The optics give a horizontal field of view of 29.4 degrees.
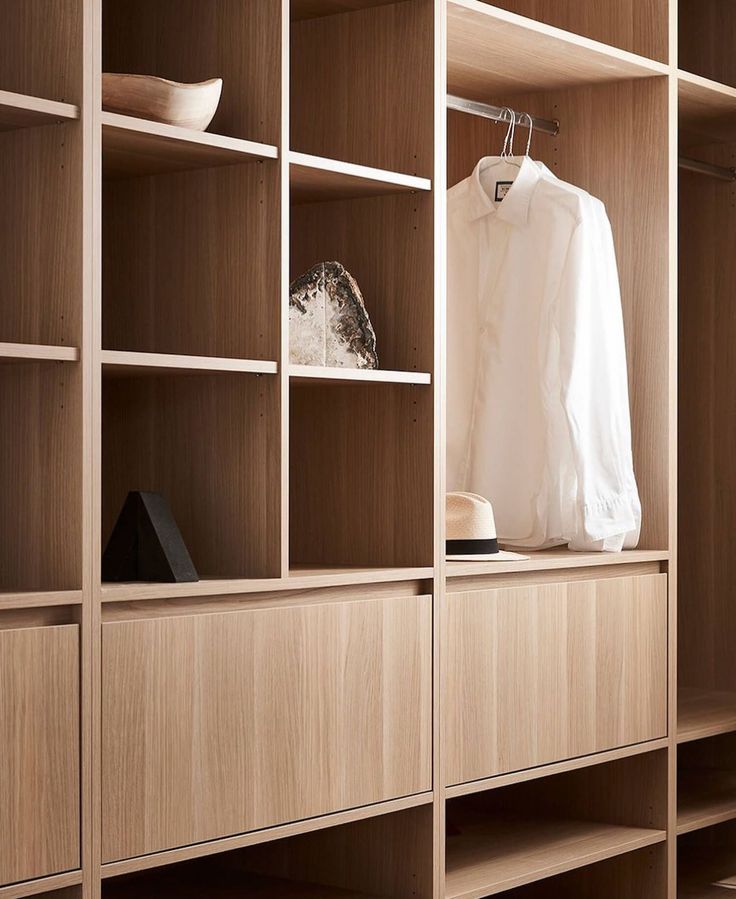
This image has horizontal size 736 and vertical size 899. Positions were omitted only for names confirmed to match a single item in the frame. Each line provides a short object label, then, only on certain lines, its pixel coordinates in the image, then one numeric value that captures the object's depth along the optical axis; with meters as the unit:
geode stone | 2.60
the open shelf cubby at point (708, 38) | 3.96
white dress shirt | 3.15
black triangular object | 2.25
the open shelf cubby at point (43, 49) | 2.09
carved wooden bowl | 2.25
